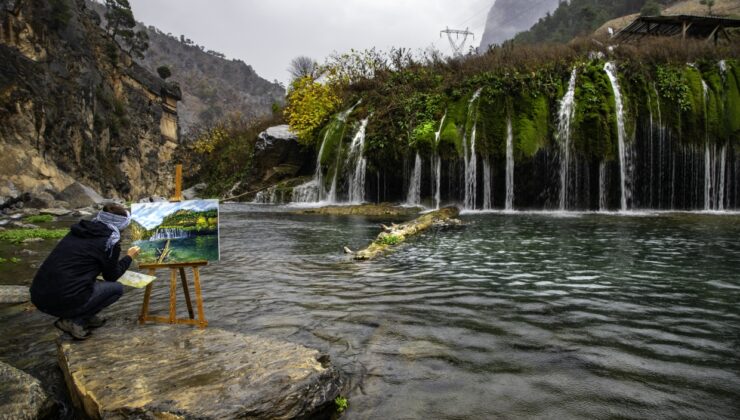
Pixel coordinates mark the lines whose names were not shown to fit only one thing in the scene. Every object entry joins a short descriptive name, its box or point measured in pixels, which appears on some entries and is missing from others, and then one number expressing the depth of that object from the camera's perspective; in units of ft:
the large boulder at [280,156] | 108.88
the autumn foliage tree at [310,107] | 101.40
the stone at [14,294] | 19.06
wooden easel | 14.67
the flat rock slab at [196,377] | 8.98
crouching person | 12.93
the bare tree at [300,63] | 200.55
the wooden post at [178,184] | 16.72
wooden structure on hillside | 90.07
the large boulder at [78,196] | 78.21
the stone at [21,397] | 9.26
